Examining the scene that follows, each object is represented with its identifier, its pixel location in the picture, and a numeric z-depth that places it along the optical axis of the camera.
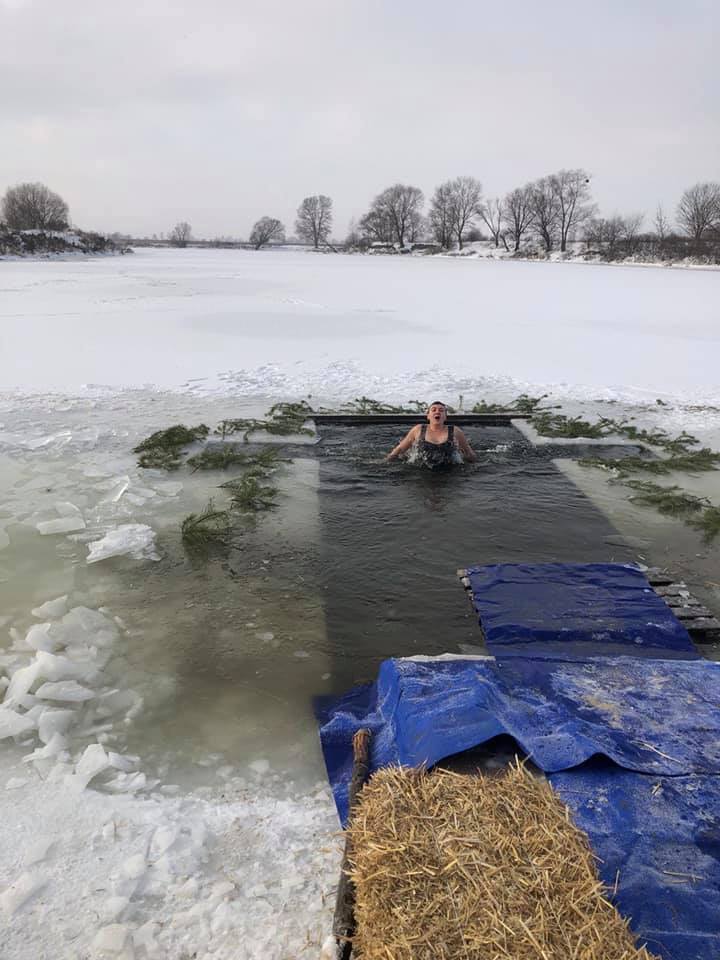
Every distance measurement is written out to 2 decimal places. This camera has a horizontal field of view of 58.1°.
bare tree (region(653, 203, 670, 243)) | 69.12
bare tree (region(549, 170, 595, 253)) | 73.31
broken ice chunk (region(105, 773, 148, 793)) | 2.92
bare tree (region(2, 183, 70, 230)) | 66.62
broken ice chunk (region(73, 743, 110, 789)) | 2.94
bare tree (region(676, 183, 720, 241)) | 59.50
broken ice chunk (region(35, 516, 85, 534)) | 5.39
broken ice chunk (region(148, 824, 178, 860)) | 2.58
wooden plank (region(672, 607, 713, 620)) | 4.35
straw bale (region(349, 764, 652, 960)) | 1.77
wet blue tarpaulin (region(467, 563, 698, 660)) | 4.02
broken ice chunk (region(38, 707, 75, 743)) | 3.22
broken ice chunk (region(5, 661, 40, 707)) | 3.42
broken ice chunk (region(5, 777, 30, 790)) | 2.90
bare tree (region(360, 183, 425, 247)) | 94.12
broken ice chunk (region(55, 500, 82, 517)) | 5.70
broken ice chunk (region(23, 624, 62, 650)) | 3.89
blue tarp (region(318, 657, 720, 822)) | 2.66
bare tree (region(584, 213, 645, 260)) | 68.38
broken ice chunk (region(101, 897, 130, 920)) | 2.33
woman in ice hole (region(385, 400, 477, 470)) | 7.28
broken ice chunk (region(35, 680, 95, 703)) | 3.46
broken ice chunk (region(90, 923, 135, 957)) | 2.21
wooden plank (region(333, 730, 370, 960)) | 2.00
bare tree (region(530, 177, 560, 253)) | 73.56
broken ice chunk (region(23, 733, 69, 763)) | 3.08
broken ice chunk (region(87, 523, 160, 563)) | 5.06
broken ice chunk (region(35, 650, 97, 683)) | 3.62
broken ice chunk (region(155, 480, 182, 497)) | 6.35
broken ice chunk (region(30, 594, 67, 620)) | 4.25
